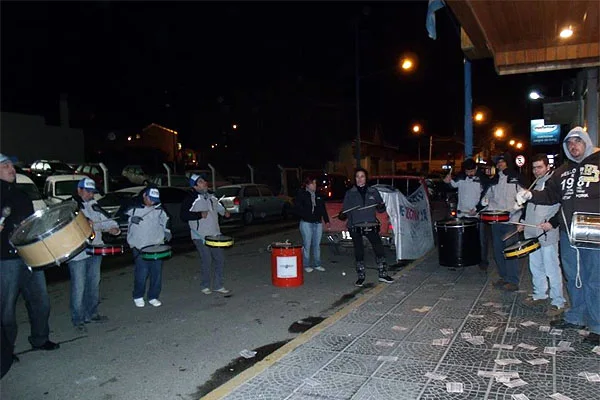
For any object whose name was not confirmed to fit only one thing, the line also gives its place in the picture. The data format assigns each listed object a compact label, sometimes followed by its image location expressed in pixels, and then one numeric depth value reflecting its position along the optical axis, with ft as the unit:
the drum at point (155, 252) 21.93
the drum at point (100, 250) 19.79
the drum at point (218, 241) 24.04
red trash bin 26.86
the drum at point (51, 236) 15.94
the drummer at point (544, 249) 20.17
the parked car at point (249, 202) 60.64
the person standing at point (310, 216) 30.99
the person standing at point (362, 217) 27.16
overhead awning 20.51
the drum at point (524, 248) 19.93
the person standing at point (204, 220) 25.11
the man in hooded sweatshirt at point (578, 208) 16.75
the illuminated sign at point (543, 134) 70.44
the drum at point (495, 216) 23.77
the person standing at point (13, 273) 16.26
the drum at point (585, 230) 16.28
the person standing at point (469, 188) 29.35
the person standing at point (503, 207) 24.97
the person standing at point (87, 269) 19.96
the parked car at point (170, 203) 46.80
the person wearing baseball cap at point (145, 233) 22.85
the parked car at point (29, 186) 38.38
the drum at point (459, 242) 28.26
